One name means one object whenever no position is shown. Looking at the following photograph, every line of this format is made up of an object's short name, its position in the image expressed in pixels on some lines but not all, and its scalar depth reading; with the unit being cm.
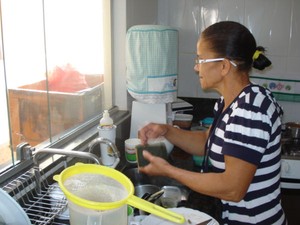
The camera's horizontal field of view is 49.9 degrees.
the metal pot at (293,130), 216
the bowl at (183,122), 204
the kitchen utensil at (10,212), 68
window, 113
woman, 99
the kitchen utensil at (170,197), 127
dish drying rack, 90
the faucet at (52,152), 95
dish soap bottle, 141
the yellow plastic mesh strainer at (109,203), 62
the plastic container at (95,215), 65
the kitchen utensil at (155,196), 122
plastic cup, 160
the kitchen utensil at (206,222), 98
